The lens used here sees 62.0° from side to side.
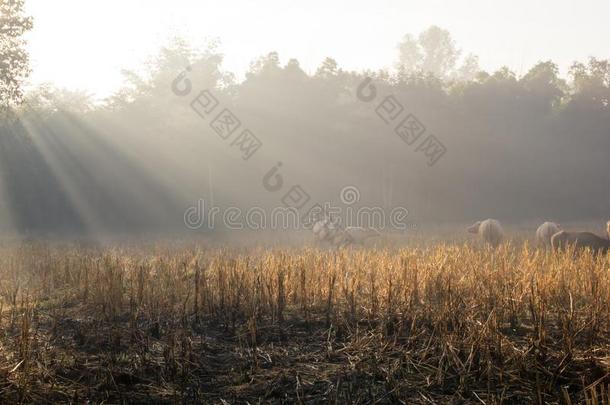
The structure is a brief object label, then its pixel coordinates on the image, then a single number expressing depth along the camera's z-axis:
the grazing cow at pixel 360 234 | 15.81
